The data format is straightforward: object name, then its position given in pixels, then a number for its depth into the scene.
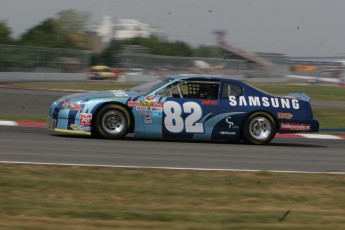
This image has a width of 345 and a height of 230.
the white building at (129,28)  184.88
